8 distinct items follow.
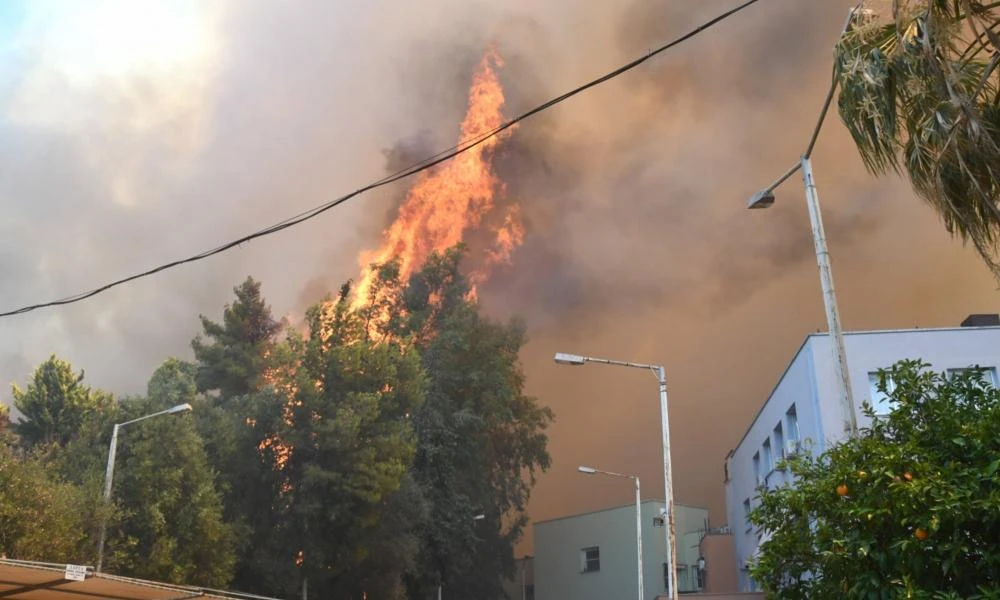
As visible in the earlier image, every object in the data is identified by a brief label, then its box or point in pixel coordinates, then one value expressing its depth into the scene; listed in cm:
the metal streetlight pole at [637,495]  3649
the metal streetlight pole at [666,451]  2092
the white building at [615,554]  5522
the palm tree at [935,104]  941
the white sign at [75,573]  1438
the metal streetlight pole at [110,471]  2704
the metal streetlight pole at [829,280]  1193
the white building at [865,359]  2686
